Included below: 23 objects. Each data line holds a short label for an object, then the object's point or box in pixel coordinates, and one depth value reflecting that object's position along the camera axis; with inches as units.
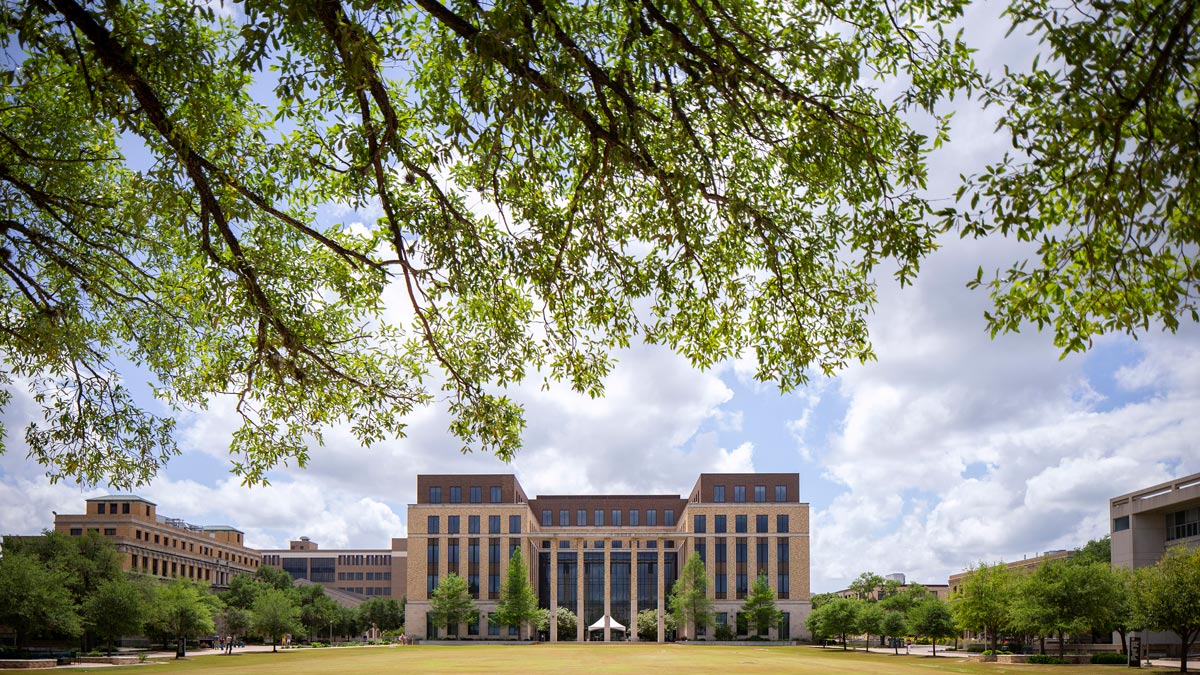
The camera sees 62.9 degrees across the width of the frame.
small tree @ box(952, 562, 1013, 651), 2918.3
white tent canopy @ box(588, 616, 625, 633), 4245.8
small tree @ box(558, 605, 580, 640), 4512.8
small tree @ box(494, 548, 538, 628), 4128.9
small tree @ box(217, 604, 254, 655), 3590.1
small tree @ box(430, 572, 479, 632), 4158.5
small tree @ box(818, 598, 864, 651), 3693.4
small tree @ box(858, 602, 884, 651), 3612.2
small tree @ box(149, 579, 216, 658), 2888.8
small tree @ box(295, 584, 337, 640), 4635.8
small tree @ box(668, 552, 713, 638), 4077.3
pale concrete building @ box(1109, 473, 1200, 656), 2746.1
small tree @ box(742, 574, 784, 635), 4126.5
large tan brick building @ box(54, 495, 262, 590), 4202.8
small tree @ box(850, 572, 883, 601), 4766.2
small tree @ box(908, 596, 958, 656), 3363.7
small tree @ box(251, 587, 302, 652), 3496.6
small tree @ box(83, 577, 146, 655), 2608.3
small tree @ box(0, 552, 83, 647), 2239.2
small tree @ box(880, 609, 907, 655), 3526.1
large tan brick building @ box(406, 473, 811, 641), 4441.4
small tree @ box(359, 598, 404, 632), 5182.1
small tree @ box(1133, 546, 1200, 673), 1971.0
